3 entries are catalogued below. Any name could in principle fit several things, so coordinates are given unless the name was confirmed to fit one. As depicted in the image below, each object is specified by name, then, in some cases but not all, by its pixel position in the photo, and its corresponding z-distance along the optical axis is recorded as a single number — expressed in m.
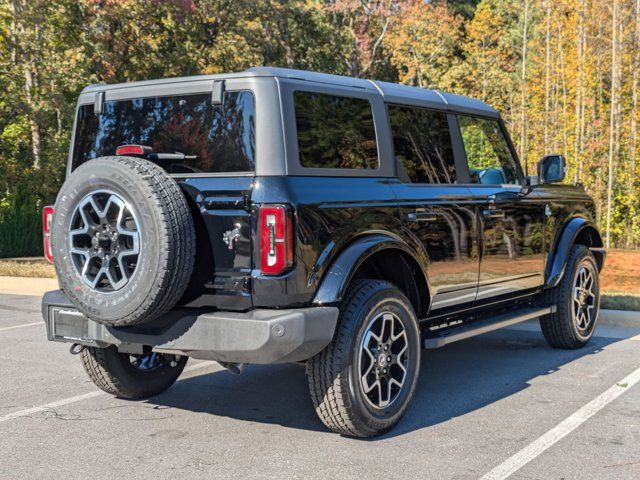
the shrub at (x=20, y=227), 17.88
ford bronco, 4.11
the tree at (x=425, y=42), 29.61
